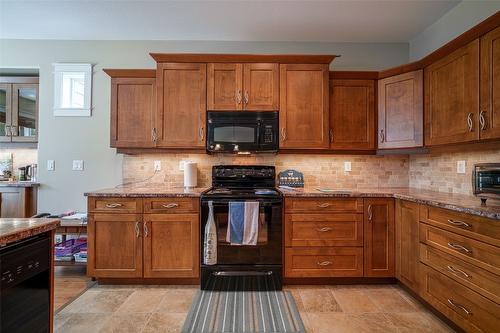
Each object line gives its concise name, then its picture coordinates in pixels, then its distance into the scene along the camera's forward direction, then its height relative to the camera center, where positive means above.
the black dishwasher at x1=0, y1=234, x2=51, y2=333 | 1.05 -0.56
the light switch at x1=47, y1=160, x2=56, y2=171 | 3.02 +0.05
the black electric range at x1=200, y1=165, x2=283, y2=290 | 2.29 -0.77
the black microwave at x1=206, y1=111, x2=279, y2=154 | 2.65 +0.42
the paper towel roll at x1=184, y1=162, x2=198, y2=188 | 2.80 -0.06
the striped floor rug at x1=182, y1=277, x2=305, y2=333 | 1.81 -1.13
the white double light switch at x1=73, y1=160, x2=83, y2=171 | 3.04 +0.06
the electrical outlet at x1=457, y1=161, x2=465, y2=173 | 2.29 +0.04
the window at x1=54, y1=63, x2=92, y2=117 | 3.01 +0.97
